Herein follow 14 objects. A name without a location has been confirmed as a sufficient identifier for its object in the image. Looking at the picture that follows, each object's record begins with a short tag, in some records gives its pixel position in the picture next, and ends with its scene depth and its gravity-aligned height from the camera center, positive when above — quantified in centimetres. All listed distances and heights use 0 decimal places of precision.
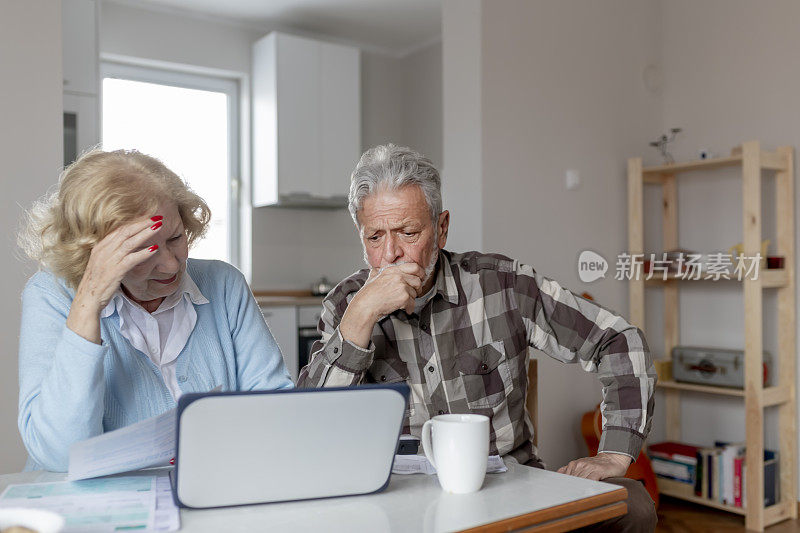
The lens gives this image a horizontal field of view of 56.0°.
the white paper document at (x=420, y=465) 110 -30
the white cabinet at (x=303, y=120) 495 +100
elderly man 155 -13
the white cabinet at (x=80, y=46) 375 +113
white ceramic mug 98 -24
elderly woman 115 -8
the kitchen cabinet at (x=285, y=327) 448 -35
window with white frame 485 +96
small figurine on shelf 373 +62
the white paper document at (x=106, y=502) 86 -29
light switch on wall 353 +40
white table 86 -29
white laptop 87 -21
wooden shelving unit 318 -24
